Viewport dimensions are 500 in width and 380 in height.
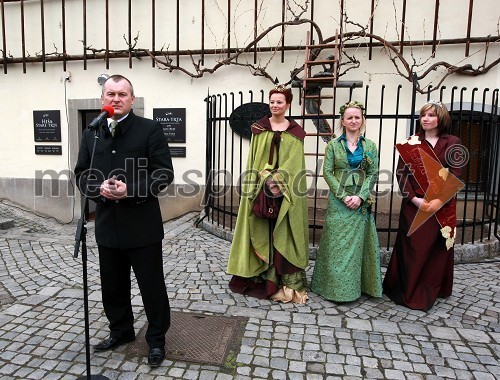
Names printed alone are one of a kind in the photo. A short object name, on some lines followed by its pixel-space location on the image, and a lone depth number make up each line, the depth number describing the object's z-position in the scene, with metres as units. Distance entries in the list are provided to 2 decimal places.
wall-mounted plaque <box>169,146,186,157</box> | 7.17
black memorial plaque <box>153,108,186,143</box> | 7.10
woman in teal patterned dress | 3.38
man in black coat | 2.37
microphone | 2.07
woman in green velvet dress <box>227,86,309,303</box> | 3.36
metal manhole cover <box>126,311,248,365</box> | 2.67
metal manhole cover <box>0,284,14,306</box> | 3.51
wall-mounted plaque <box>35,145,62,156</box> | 7.84
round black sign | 6.29
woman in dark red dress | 3.33
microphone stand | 2.11
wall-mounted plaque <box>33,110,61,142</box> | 7.75
